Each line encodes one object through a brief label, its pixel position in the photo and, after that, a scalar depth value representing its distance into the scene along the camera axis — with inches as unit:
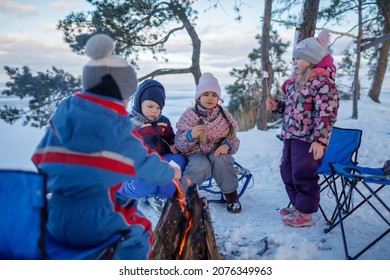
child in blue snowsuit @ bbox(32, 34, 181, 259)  48.3
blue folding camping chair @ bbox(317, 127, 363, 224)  110.6
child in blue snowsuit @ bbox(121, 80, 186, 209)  108.7
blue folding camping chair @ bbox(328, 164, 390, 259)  80.6
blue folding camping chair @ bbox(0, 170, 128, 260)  48.1
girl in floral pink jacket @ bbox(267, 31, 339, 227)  89.7
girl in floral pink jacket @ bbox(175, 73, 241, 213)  112.0
